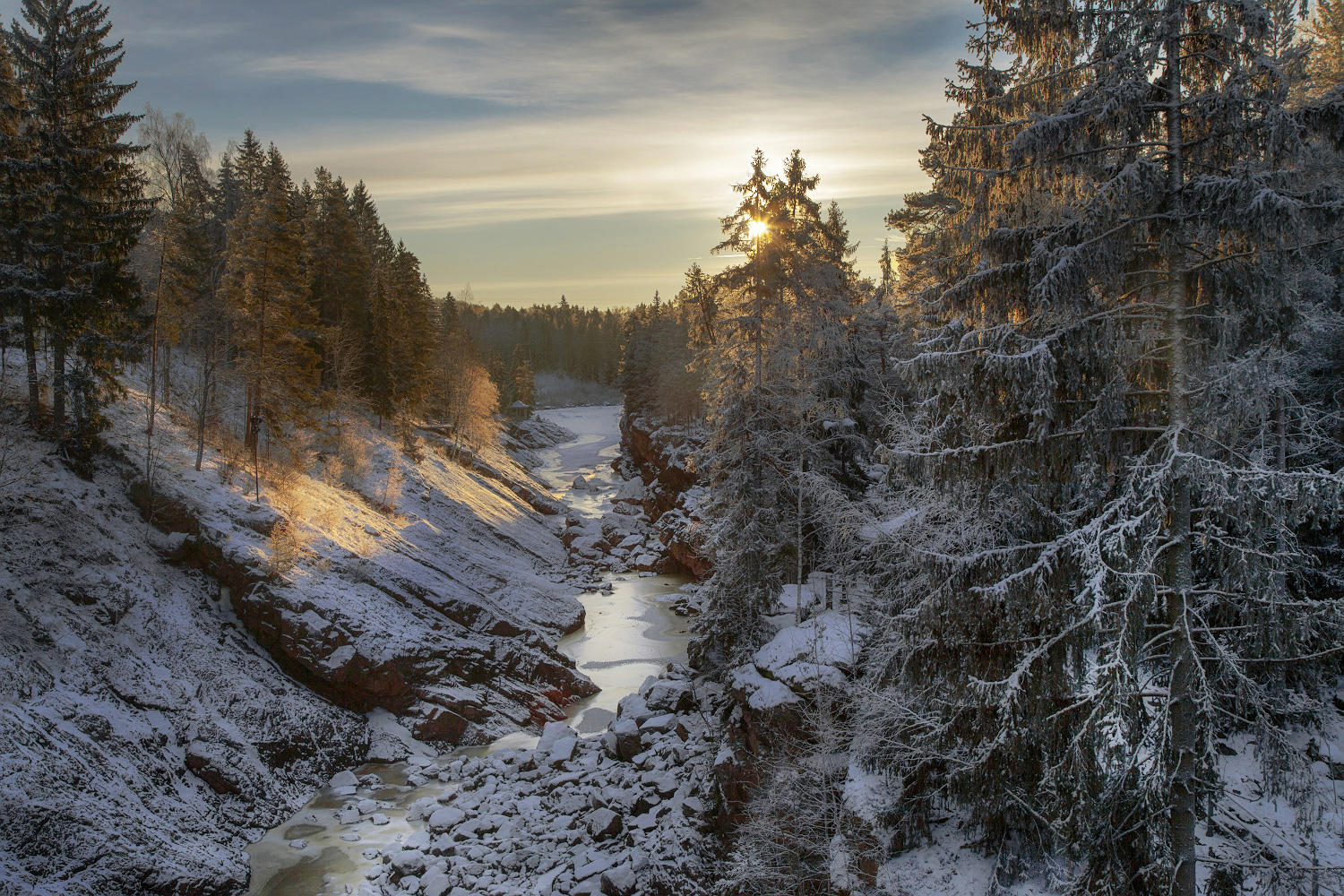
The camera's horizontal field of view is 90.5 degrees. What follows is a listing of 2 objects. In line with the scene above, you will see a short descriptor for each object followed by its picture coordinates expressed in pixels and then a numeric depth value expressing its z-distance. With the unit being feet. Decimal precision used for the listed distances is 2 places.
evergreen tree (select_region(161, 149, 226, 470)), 87.42
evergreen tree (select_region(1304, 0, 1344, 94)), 65.26
